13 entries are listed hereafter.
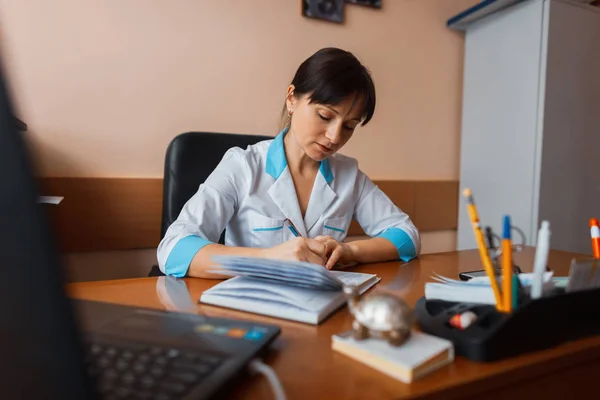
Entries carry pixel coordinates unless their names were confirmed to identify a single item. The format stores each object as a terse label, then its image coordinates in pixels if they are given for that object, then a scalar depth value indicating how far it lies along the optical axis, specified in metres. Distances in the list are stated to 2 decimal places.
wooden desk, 0.38
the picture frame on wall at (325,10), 1.69
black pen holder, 0.44
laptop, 0.19
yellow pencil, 0.49
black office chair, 1.16
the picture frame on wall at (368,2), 1.79
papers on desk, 0.56
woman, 0.96
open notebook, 0.56
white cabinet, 1.70
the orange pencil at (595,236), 0.60
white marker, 0.50
